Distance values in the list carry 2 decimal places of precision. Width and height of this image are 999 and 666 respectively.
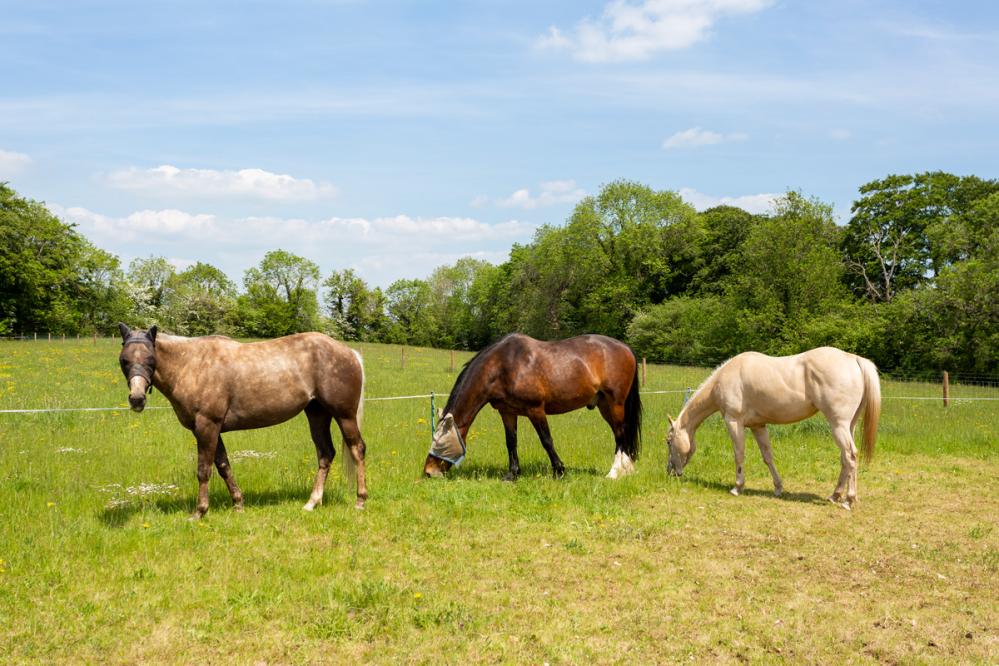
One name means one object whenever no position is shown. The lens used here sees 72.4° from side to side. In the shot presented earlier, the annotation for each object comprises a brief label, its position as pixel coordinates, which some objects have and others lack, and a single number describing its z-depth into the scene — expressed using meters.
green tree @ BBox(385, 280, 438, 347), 83.25
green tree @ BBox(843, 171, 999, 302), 39.16
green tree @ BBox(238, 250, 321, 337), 70.81
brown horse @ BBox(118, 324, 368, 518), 7.05
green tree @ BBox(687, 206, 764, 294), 52.31
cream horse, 8.34
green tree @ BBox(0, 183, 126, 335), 50.03
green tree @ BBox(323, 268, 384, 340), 83.25
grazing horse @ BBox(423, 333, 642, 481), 9.30
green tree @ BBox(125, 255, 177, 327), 68.00
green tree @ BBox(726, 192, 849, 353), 34.12
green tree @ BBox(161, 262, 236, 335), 68.69
